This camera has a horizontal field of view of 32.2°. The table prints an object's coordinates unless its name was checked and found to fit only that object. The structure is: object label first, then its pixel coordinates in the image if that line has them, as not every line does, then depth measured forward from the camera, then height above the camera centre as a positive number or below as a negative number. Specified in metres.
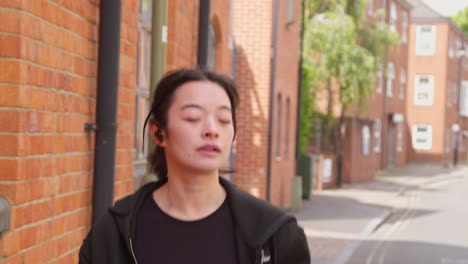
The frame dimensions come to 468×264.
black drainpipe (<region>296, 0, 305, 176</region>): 19.75 +0.55
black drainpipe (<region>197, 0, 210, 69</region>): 7.22 +0.84
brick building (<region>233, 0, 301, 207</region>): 16.34 +0.80
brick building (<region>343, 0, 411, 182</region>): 30.81 +0.37
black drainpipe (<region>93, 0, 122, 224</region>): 4.36 +0.11
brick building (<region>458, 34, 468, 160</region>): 57.16 +1.90
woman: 2.21 -0.25
